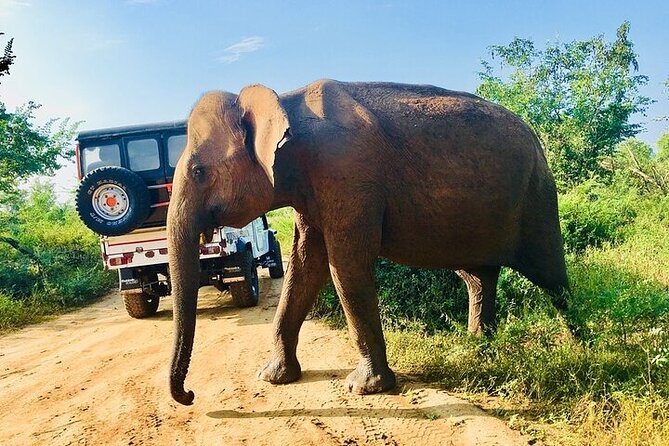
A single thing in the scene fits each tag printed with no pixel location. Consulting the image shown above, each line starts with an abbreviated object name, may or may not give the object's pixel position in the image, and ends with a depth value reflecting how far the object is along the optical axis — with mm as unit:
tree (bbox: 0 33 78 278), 13336
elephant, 4371
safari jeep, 8383
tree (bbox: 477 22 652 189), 18234
